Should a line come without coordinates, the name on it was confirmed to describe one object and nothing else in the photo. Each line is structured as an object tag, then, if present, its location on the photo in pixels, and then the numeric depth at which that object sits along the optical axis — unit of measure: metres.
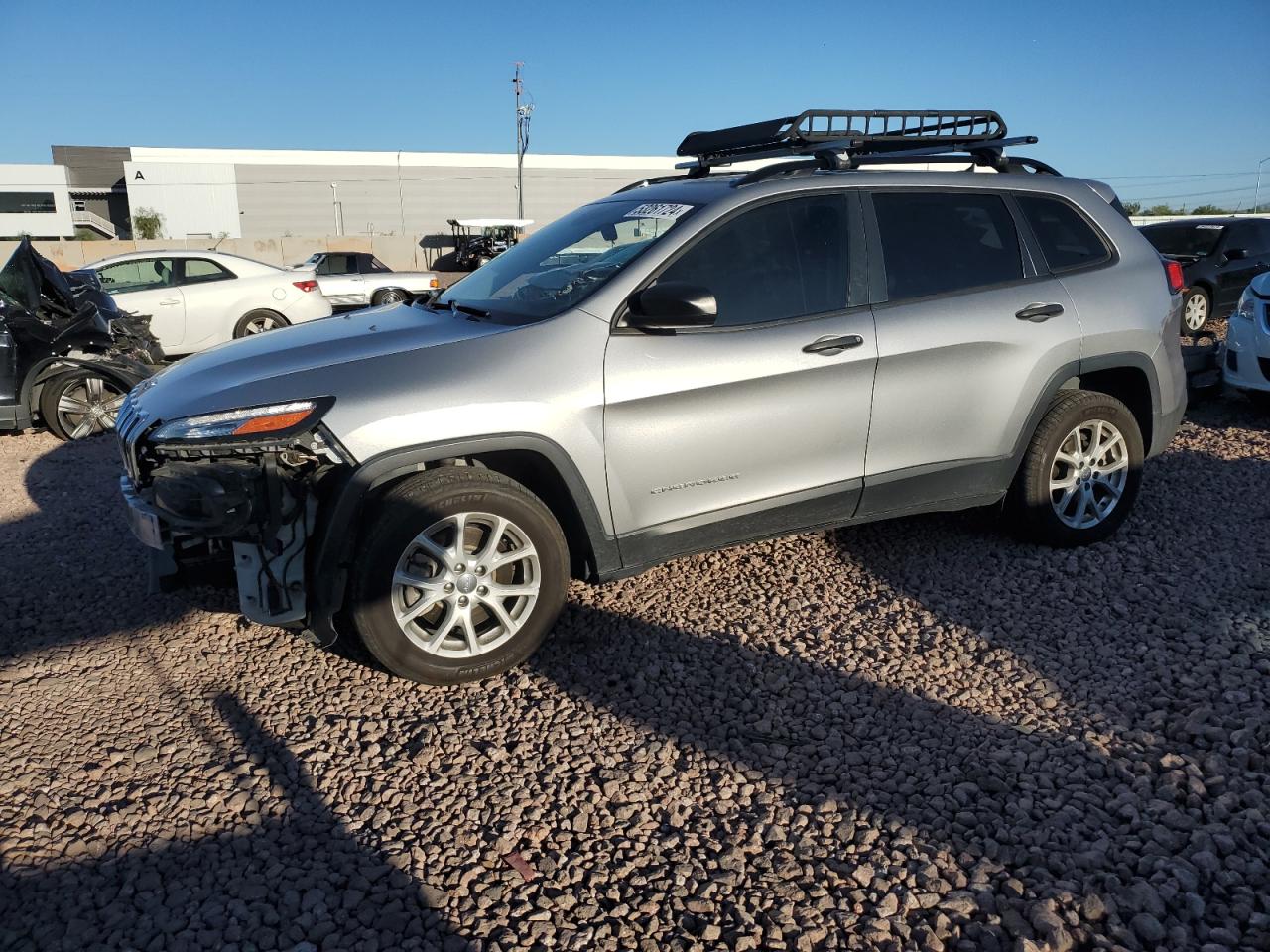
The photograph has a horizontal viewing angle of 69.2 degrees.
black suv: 12.05
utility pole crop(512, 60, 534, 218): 47.84
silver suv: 3.27
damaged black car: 7.45
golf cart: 35.09
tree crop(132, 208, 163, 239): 57.09
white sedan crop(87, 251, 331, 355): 11.12
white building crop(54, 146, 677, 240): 59.84
